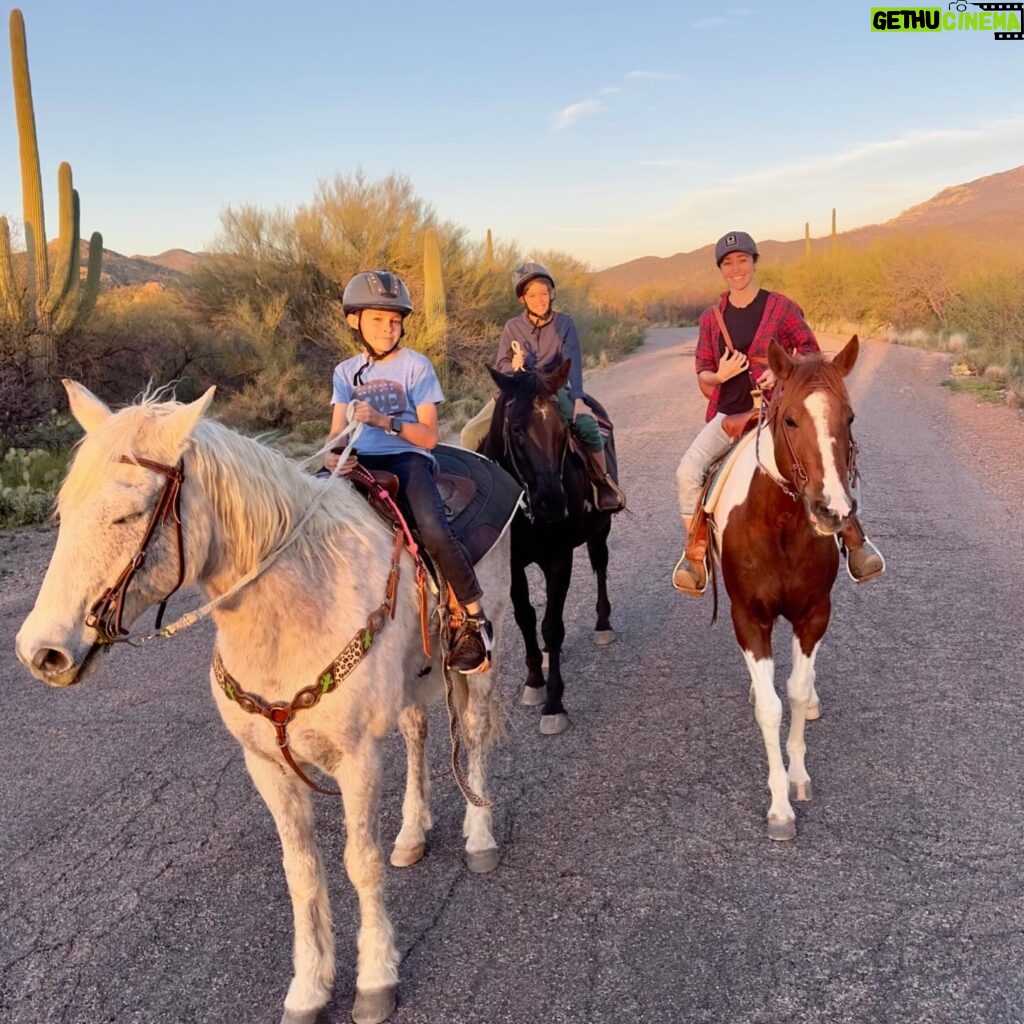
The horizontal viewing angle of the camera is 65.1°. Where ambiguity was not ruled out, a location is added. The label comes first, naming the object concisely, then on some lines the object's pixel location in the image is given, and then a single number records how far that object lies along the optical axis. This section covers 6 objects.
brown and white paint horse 3.32
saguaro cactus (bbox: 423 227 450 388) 20.44
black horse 4.73
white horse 2.08
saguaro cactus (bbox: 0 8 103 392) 12.68
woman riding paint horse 4.77
